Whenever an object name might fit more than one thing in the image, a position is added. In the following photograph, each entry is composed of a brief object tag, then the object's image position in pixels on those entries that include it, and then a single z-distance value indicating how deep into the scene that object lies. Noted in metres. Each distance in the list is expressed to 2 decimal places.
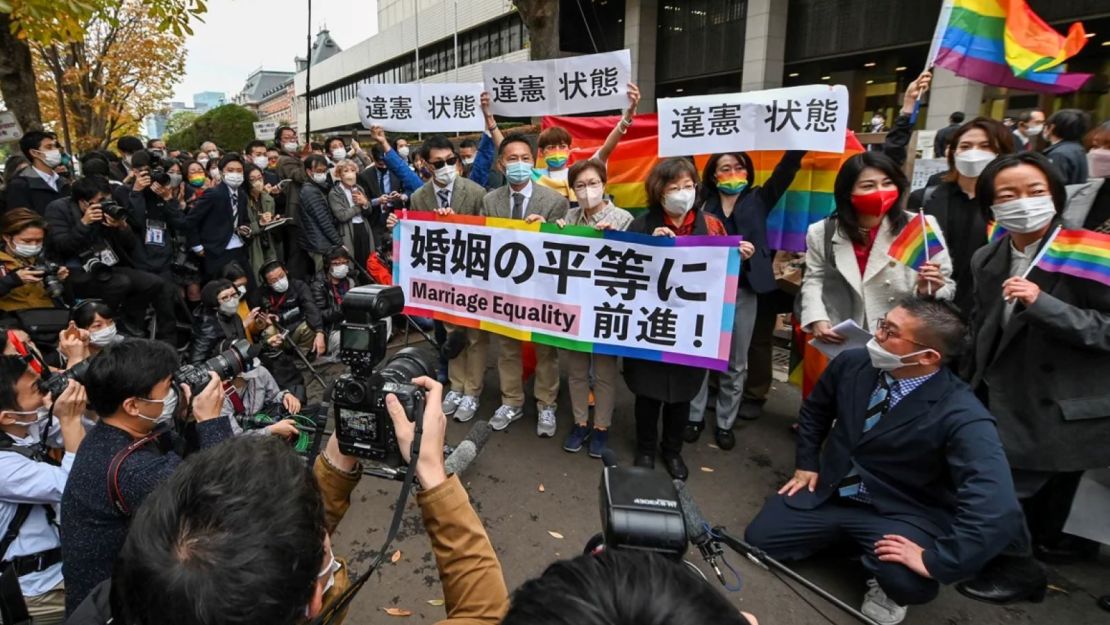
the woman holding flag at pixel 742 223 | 3.93
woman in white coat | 3.31
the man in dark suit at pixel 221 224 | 6.10
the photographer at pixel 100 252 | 5.00
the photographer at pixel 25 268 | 4.42
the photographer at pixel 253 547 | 0.98
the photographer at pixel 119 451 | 1.88
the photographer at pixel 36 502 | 2.09
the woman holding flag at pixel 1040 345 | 2.54
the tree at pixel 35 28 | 5.31
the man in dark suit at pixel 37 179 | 6.03
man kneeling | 2.35
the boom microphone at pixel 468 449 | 3.16
